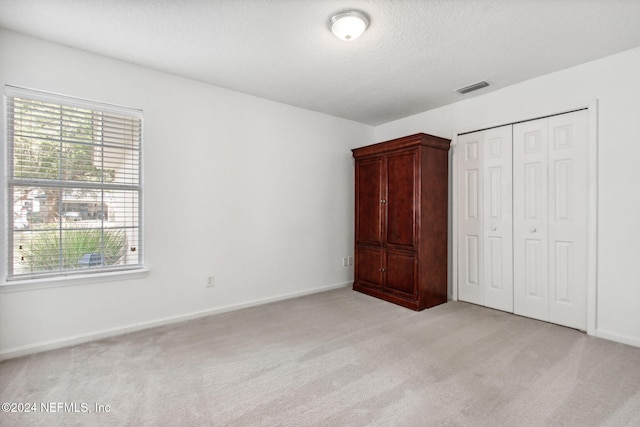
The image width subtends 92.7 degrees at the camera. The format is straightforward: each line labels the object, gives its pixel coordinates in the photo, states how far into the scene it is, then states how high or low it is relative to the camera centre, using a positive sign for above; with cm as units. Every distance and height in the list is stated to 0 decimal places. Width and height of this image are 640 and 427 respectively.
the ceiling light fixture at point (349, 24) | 212 +136
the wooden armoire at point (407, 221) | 359 -8
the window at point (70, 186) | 247 +22
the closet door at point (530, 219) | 316 -5
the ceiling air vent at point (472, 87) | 331 +142
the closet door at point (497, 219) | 342 -5
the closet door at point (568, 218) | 290 -3
